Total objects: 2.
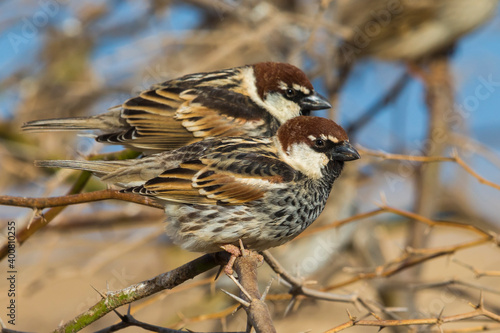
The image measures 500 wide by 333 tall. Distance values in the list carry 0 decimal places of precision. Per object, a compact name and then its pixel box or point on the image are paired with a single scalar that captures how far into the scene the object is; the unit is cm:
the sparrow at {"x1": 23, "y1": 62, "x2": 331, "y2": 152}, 690
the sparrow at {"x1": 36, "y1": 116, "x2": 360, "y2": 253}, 558
